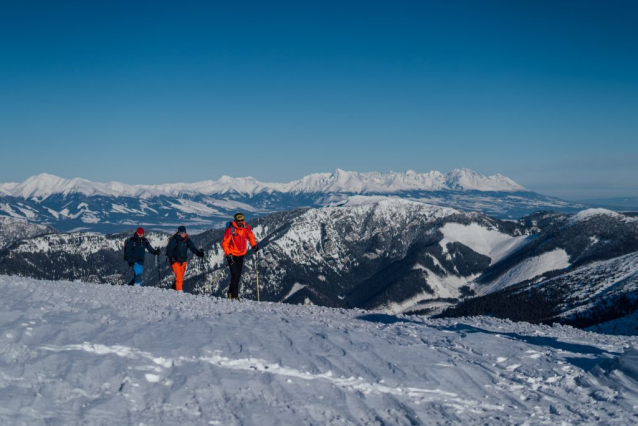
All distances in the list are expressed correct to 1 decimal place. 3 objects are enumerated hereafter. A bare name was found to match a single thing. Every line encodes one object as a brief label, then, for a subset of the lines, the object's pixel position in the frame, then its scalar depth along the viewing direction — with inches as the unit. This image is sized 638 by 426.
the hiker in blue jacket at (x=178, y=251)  1109.7
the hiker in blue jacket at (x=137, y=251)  1161.4
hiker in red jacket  1003.6
